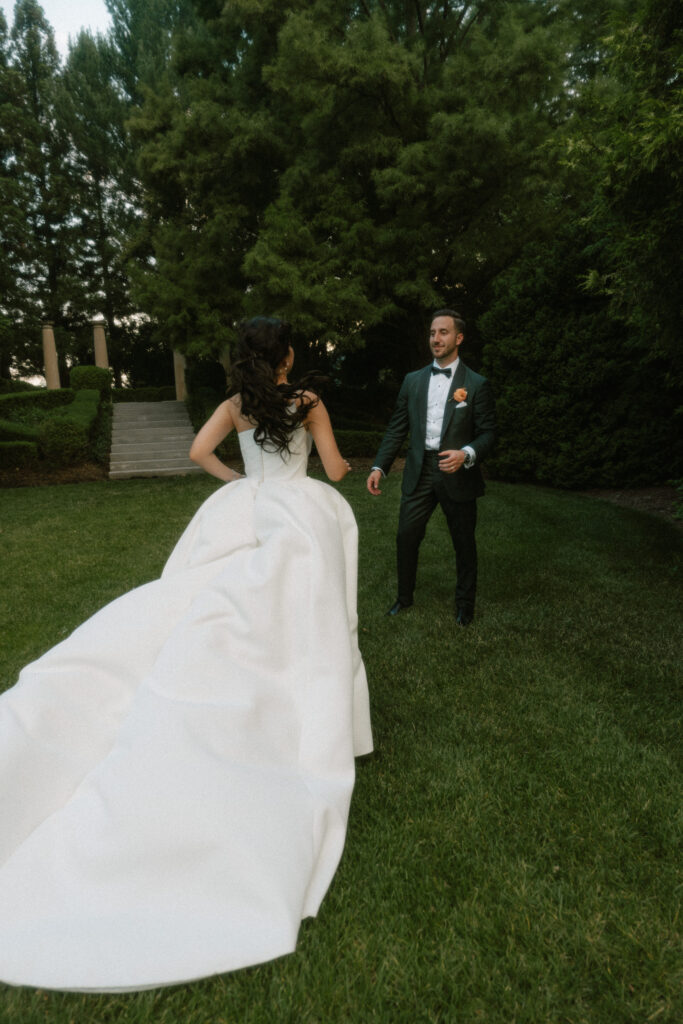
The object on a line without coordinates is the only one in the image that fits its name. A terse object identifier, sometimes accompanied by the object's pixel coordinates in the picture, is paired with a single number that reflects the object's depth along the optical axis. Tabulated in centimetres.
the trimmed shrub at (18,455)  1367
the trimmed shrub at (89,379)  2334
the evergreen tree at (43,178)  3030
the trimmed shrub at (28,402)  1759
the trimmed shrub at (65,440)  1427
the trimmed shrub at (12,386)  2694
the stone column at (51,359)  2452
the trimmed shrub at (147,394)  3105
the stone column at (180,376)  2719
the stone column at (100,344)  2722
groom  498
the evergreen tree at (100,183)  3195
